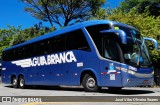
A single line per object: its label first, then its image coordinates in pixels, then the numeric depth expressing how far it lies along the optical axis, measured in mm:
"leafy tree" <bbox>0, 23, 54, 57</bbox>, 40844
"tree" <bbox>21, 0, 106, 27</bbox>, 45906
